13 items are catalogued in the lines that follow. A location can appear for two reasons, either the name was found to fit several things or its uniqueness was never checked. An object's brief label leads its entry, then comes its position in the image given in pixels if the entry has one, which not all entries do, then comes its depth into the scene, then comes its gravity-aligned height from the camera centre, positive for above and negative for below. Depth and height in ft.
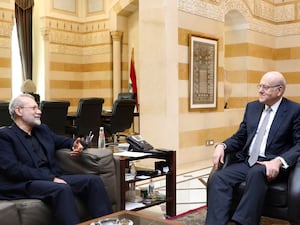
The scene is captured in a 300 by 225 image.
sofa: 9.59 -2.23
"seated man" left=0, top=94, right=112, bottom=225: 9.76 -2.09
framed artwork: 22.49 +1.04
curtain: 36.06 +5.29
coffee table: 8.08 -2.64
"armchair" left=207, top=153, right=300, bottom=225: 9.97 -2.73
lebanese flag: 34.24 +0.78
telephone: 13.11 -1.75
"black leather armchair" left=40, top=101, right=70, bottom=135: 21.93 -1.33
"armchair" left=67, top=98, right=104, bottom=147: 23.57 -1.63
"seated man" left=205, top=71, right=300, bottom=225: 10.25 -1.76
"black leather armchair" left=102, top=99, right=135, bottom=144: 25.12 -1.72
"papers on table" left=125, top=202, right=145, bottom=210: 12.10 -3.47
